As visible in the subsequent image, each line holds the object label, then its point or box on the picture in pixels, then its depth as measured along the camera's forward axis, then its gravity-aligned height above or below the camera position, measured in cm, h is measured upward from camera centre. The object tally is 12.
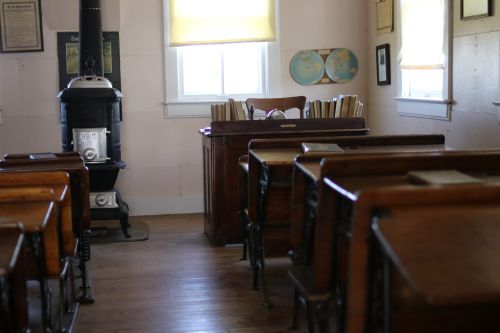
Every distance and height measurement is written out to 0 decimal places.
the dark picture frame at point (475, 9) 411 +55
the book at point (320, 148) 314 -22
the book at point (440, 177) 221 -26
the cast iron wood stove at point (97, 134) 526 -21
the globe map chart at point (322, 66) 631 +33
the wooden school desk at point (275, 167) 349 -33
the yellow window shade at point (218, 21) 607 +73
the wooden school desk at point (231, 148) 463 -31
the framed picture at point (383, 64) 580 +31
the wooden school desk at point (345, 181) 237 -28
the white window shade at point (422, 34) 482 +48
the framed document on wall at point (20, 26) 587 +71
